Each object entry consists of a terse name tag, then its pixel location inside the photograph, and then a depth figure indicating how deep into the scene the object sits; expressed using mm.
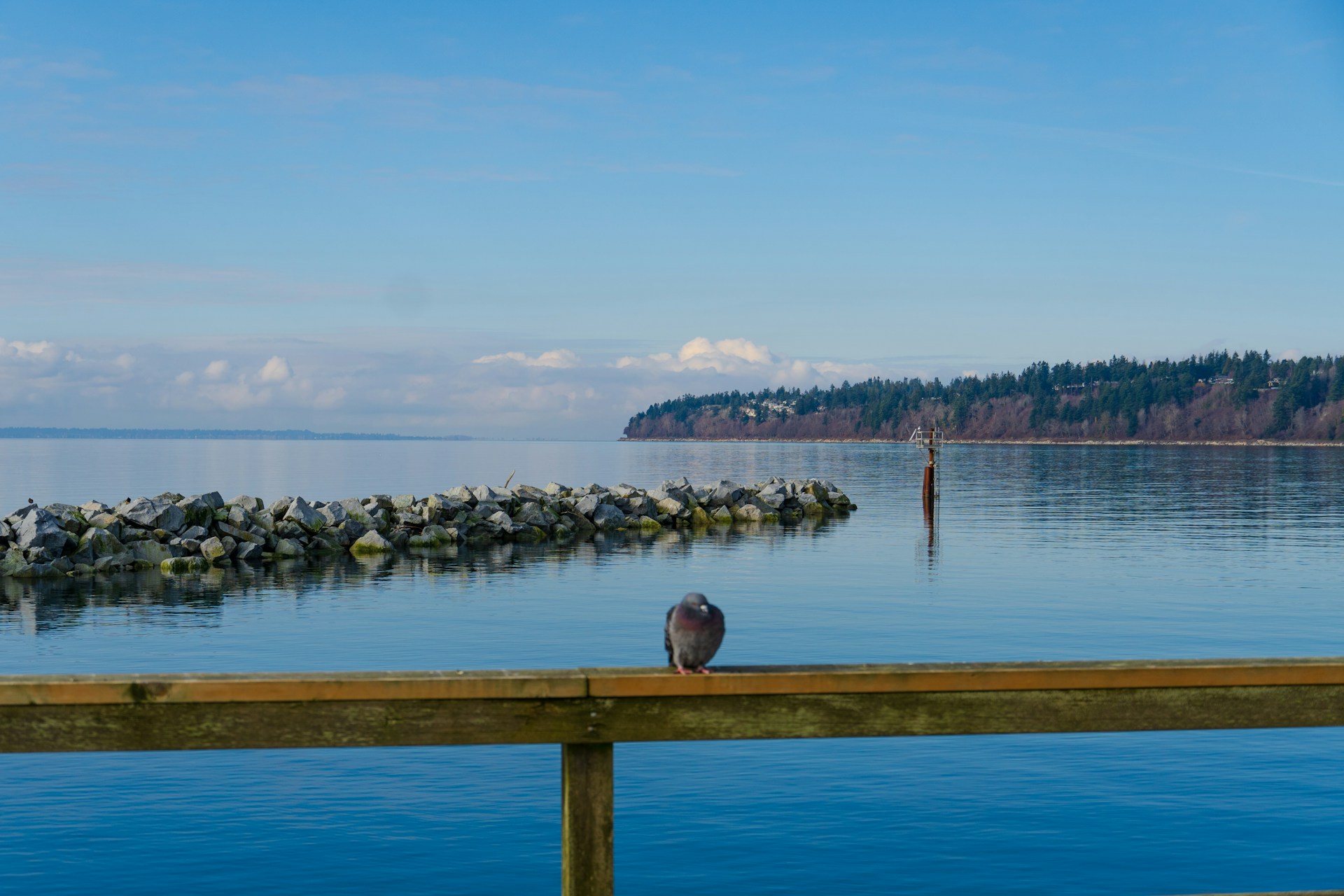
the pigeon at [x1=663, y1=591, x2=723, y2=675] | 4316
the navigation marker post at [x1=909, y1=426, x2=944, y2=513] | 56344
